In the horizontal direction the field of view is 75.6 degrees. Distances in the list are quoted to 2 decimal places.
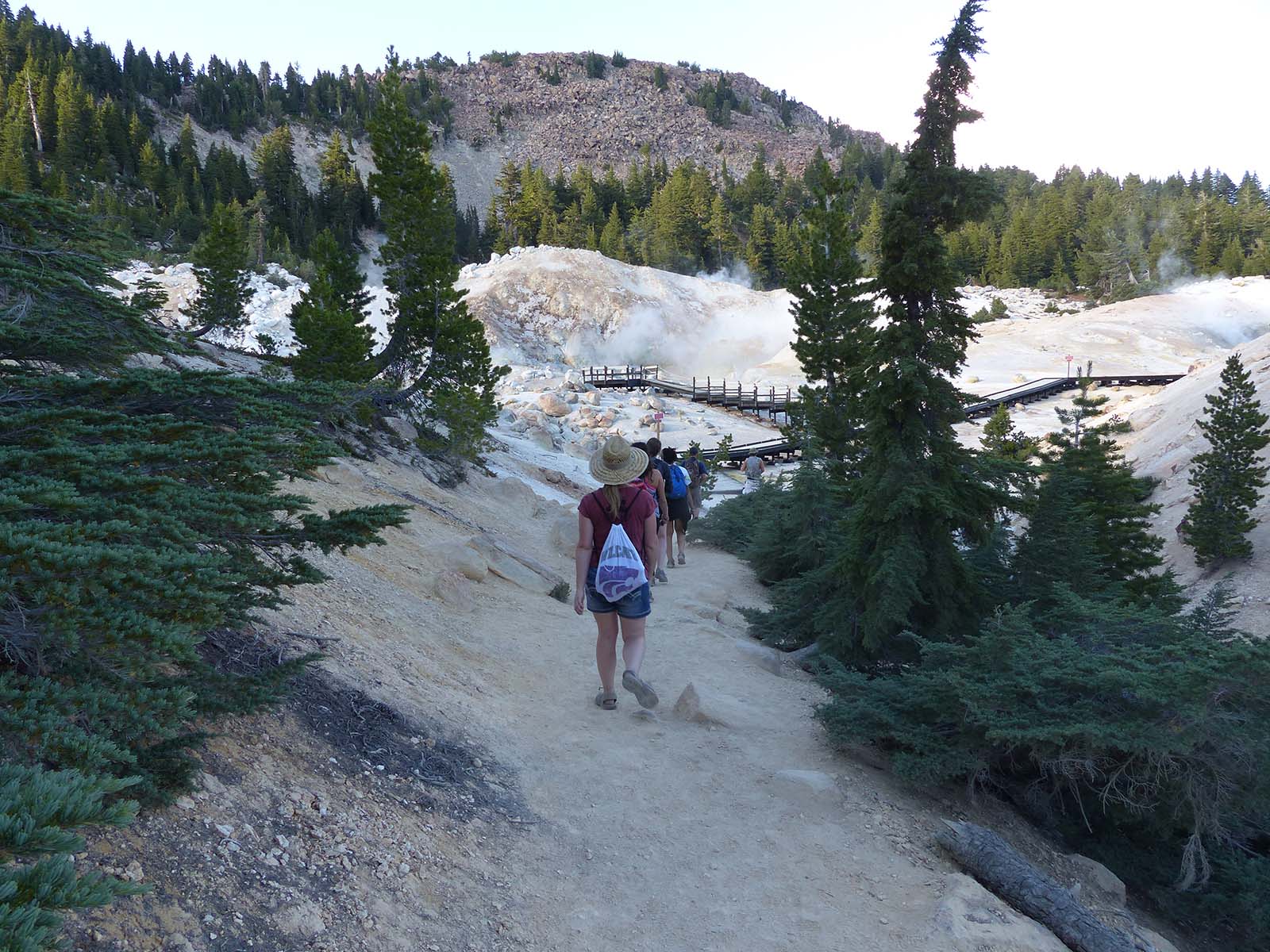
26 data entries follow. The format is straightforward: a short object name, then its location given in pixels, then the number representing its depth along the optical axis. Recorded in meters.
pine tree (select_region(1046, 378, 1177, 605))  12.46
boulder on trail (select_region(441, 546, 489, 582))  9.80
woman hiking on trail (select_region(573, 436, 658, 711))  5.86
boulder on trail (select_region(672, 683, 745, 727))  6.23
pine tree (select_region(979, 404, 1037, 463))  21.95
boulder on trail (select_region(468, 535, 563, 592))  10.48
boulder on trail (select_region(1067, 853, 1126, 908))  5.31
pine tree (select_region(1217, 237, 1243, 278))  77.12
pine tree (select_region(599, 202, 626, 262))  79.12
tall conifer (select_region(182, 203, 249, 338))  29.30
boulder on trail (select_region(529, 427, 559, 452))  30.23
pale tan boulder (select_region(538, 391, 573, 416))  38.75
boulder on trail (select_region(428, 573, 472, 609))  8.81
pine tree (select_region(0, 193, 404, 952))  2.08
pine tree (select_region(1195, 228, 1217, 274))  81.31
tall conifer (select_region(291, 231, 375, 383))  16.23
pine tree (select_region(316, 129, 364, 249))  81.50
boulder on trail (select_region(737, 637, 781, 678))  8.41
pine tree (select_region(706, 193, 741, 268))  81.44
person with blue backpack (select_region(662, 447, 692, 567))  11.33
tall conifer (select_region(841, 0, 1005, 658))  8.27
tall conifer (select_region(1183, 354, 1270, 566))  19.23
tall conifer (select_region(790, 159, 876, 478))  22.53
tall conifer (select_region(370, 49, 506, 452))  20.34
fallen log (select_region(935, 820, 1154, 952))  4.04
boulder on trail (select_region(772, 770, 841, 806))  5.17
